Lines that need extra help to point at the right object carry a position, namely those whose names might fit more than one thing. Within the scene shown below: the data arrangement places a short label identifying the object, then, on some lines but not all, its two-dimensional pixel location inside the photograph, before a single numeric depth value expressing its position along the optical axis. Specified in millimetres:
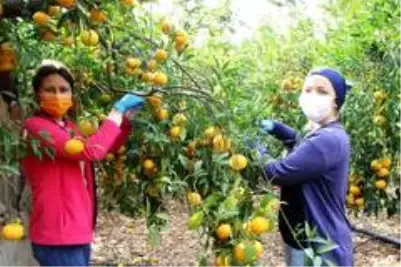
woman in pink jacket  2566
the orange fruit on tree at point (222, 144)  2396
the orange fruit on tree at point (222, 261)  2262
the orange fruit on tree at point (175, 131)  2590
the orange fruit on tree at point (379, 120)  4086
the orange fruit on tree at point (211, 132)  2475
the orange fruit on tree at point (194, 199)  2400
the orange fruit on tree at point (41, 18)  2293
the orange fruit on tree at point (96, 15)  2383
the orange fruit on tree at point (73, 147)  2428
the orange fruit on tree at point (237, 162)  2363
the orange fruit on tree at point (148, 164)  2814
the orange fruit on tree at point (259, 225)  2221
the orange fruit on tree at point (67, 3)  2190
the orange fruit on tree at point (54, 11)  2283
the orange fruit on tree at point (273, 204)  2275
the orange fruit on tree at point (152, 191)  2934
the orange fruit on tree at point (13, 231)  2301
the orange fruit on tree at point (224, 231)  2219
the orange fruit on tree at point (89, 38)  2371
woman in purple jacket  2820
